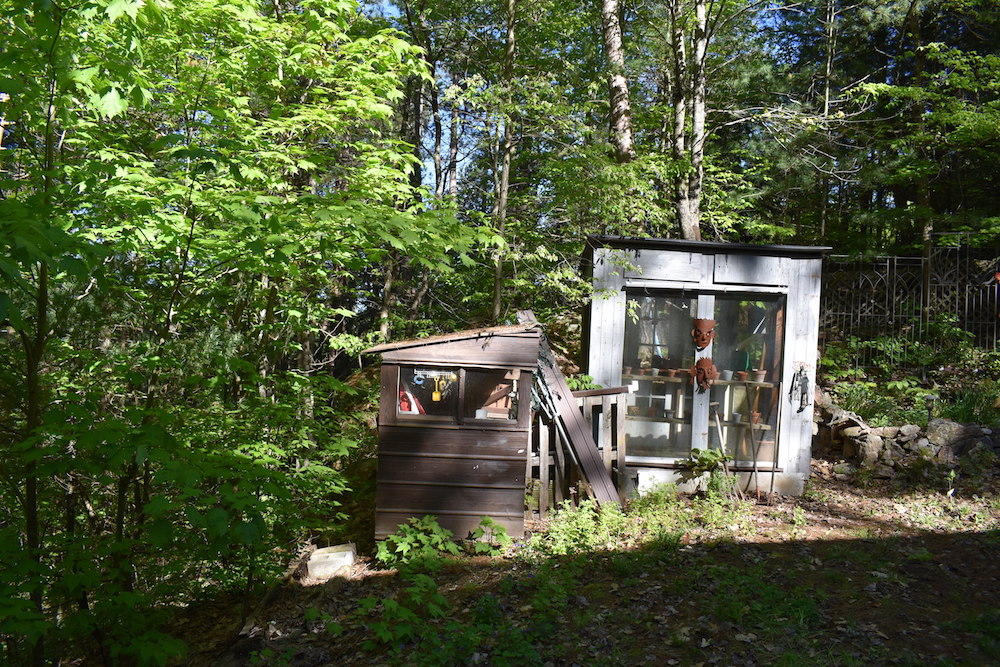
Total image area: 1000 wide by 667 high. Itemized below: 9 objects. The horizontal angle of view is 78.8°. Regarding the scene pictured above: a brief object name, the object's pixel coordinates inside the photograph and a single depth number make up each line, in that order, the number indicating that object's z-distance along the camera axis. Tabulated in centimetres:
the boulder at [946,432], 826
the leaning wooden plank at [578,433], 663
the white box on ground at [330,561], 553
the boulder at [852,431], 873
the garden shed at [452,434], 597
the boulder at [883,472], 802
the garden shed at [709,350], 738
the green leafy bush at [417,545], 557
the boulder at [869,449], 831
